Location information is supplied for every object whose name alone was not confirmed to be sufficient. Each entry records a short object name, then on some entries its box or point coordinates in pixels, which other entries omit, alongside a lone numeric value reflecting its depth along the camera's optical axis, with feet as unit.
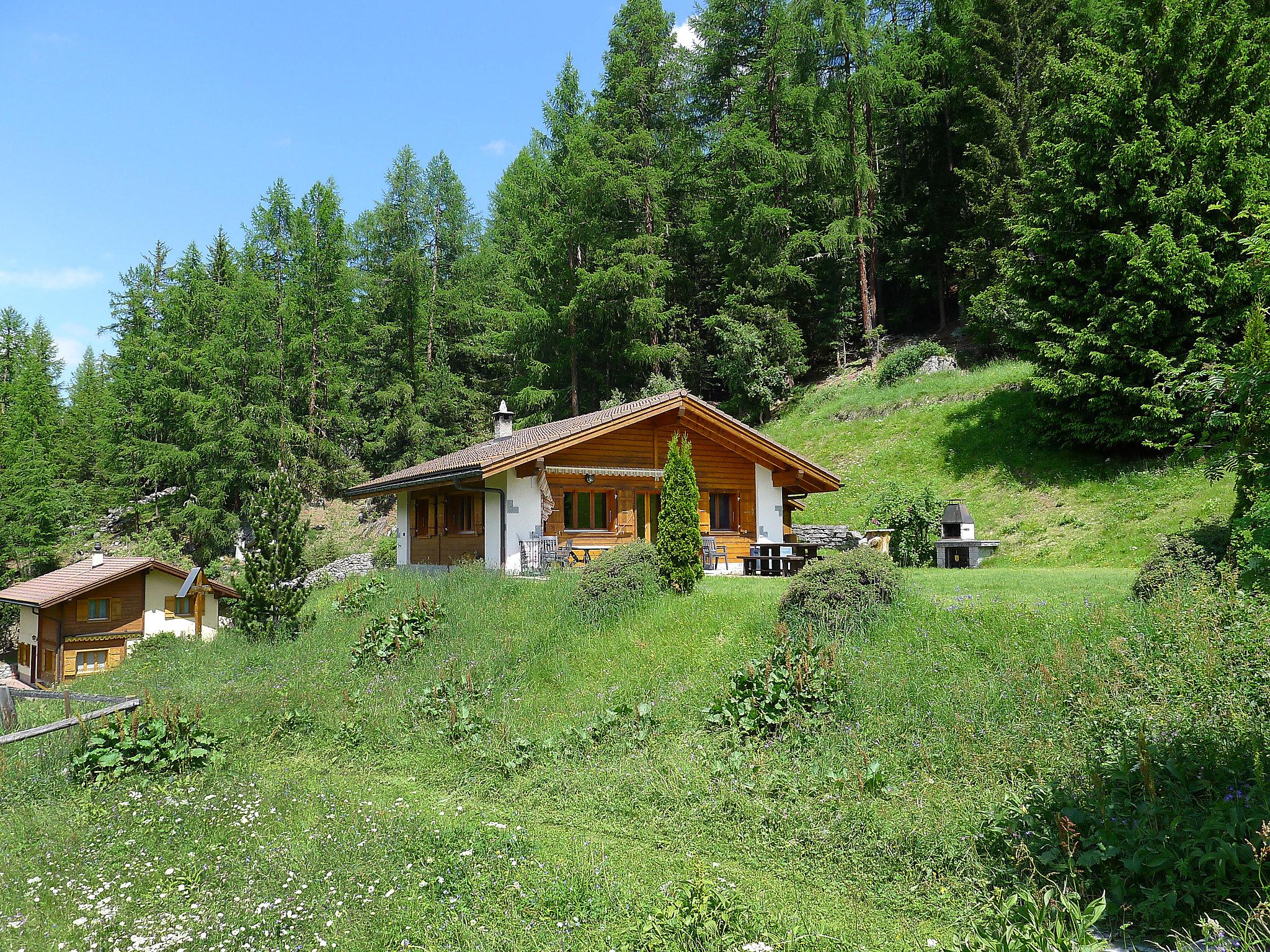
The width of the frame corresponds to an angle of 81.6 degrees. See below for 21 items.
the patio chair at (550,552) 56.49
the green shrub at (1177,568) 27.35
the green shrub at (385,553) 100.80
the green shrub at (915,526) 57.98
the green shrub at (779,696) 26.07
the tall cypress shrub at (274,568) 50.75
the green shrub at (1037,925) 12.01
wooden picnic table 56.13
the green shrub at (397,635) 41.91
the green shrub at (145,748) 27.71
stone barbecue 54.49
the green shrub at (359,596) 54.13
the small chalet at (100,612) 81.97
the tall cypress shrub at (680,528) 43.32
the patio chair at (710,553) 62.39
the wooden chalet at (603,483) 58.49
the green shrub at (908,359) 97.45
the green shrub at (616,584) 40.98
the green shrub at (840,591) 32.09
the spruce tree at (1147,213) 57.93
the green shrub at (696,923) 13.92
